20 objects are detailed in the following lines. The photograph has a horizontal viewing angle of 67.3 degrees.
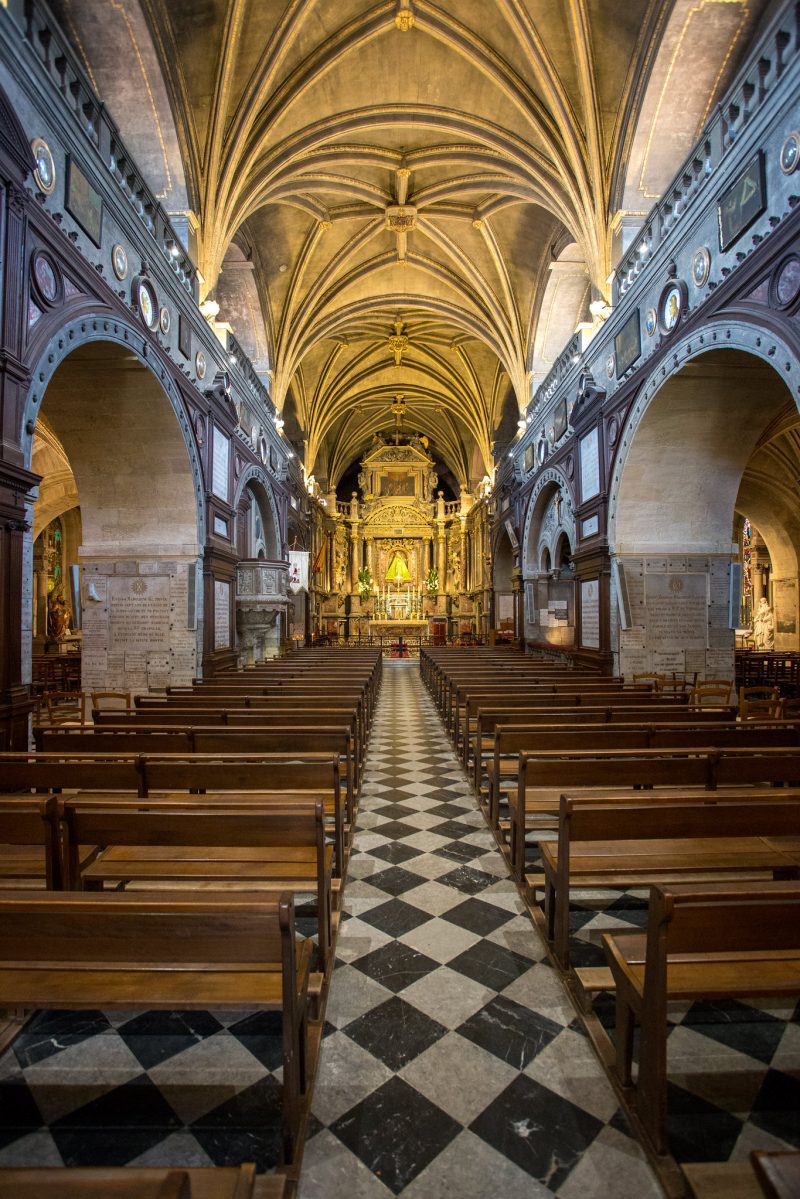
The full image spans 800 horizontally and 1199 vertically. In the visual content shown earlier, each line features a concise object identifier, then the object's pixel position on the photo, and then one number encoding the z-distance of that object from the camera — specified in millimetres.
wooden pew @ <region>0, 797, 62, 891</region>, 2508
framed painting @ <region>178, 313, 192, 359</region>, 9844
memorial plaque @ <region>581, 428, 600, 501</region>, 11445
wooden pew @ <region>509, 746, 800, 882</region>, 3561
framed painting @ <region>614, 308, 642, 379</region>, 9594
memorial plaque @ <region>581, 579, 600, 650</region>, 11352
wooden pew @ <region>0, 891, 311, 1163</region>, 1665
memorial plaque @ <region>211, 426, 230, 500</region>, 11680
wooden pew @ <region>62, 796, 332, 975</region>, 2463
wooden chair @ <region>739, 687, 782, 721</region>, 7152
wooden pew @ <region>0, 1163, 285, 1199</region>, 990
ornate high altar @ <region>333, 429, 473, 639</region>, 31766
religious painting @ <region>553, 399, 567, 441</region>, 13946
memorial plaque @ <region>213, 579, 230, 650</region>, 11516
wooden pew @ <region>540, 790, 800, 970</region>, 2631
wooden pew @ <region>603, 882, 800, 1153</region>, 1768
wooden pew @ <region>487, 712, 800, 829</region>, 4531
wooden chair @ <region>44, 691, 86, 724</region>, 7464
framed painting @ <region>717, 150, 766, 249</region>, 6105
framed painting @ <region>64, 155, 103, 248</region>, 6441
